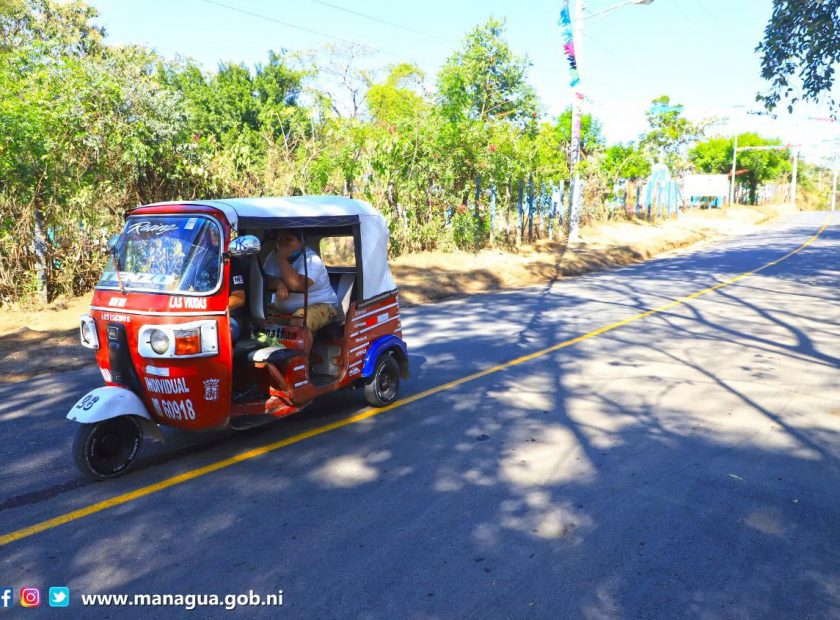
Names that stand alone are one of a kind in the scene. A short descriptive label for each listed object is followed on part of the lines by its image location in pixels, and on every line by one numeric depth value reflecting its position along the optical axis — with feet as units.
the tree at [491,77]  78.07
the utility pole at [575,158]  70.13
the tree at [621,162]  96.82
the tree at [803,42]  43.80
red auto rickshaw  15.57
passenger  18.81
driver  16.05
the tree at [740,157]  196.95
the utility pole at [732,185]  177.78
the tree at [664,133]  153.38
